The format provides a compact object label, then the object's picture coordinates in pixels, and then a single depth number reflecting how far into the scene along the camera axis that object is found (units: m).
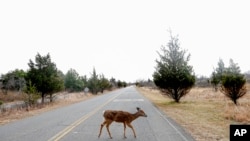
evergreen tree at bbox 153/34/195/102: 32.81
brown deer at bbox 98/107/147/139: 11.44
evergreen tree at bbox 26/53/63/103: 40.75
